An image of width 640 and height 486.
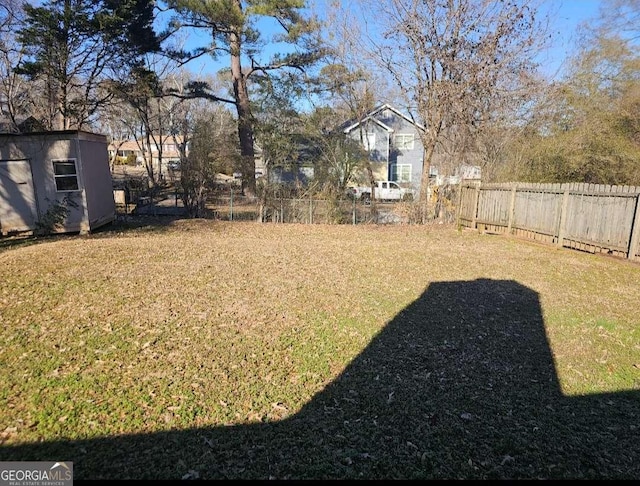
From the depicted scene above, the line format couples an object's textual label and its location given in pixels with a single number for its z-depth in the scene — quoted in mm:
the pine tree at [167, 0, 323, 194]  16094
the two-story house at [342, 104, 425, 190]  29250
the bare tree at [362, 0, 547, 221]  13156
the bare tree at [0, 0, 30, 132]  14680
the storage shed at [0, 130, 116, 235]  10328
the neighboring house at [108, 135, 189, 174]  50212
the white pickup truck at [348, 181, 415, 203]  21606
